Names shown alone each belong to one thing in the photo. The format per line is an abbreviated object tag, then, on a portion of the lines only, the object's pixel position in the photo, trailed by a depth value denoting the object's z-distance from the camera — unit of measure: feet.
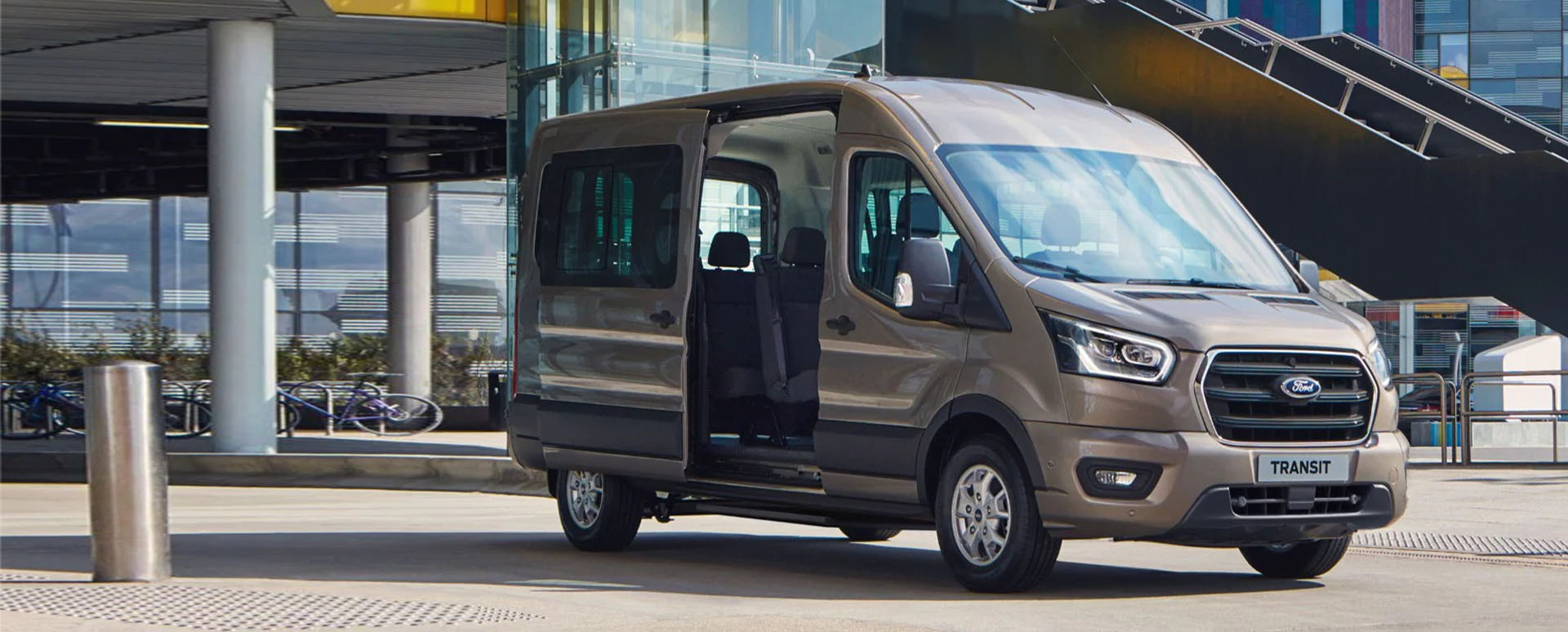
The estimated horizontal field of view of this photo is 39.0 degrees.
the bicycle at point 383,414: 101.19
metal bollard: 31.24
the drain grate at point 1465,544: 39.27
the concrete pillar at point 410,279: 117.80
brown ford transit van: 29.66
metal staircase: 61.98
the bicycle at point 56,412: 94.43
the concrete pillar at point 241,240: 66.59
